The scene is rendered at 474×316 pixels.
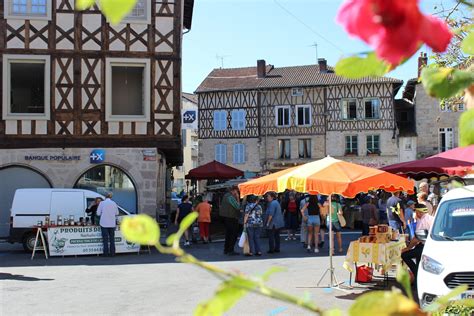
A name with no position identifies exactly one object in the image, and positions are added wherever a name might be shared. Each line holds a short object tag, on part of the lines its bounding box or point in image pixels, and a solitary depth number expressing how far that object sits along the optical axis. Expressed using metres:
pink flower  0.83
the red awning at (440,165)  11.66
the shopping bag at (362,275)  10.50
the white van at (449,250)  6.73
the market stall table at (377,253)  9.67
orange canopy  9.40
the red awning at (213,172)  23.17
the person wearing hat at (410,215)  11.70
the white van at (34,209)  16.19
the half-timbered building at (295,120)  45.66
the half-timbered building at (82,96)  19.44
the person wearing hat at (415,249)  9.16
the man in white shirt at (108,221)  15.02
